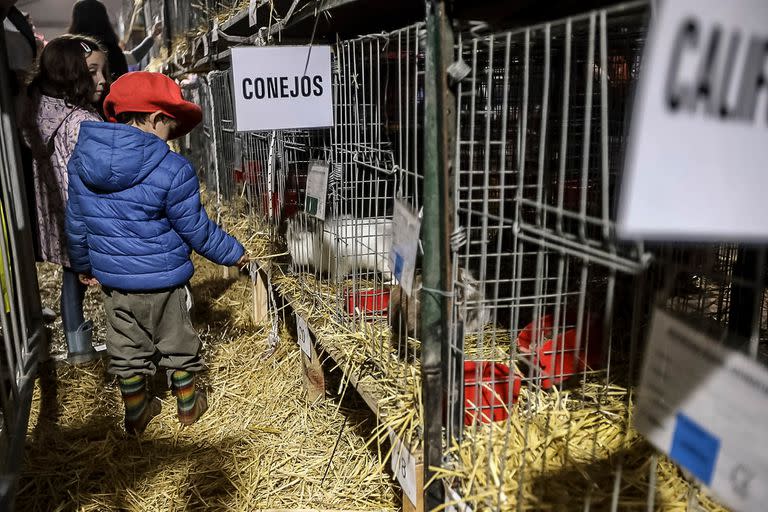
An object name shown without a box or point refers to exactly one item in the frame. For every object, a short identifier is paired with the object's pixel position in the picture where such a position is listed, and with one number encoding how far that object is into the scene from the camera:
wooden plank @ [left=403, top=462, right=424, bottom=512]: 1.74
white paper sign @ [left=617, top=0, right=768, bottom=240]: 0.72
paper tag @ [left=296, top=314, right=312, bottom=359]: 2.92
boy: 2.65
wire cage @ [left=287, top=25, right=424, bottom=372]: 2.53
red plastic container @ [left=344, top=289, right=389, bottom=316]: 2.59
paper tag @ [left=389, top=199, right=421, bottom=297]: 1.66
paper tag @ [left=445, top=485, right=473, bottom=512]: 1.56
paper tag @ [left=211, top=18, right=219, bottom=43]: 4.23
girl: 3.37
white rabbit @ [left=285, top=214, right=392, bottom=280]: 2.69
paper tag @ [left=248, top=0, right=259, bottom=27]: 3.05
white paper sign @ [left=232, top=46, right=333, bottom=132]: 2.48
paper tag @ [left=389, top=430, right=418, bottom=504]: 1.76
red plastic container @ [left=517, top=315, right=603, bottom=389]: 2.10
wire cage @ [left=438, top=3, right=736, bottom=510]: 1.35
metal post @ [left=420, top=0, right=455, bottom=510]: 1.46
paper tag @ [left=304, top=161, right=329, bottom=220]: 2.59
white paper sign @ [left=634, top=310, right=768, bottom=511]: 0.84
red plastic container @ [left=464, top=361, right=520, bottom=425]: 1.74
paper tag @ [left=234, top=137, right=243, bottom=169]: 4.69
